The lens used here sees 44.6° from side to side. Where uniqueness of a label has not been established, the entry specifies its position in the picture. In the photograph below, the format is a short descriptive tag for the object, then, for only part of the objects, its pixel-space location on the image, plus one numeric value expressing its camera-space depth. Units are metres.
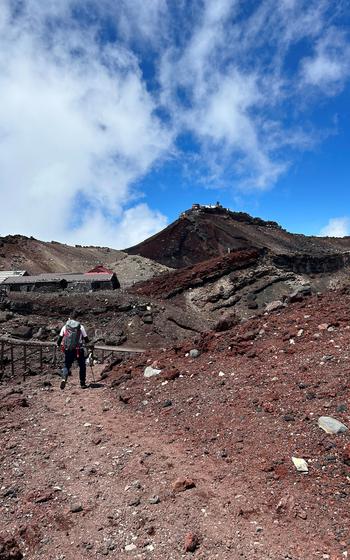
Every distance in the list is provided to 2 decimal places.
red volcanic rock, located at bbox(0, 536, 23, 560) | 3.80
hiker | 9.02
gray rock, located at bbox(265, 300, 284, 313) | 9.73
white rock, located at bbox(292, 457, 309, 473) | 4.27
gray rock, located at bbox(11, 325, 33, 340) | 15.91
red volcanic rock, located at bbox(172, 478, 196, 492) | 4.39
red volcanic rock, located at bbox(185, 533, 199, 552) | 3.57
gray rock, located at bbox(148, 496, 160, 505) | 4.29
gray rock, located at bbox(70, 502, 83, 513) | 4.36
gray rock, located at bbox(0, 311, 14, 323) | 17.20
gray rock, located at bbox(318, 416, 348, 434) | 4.63
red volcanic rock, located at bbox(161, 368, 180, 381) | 7.67
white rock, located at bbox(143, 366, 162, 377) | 8.22
